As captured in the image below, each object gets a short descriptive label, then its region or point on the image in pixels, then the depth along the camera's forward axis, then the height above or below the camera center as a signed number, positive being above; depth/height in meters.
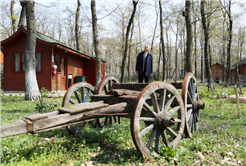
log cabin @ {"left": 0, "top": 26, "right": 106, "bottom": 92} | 12.84 +1.57
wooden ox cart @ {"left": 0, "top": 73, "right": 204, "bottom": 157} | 2.17 -0.42
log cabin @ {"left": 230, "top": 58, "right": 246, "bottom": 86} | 27.77 +1.84
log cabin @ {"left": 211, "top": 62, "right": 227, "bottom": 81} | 40.25 +2.52
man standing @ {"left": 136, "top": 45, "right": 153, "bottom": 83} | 7.25 +0.71
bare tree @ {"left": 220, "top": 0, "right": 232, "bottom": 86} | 16.52 +2.40
